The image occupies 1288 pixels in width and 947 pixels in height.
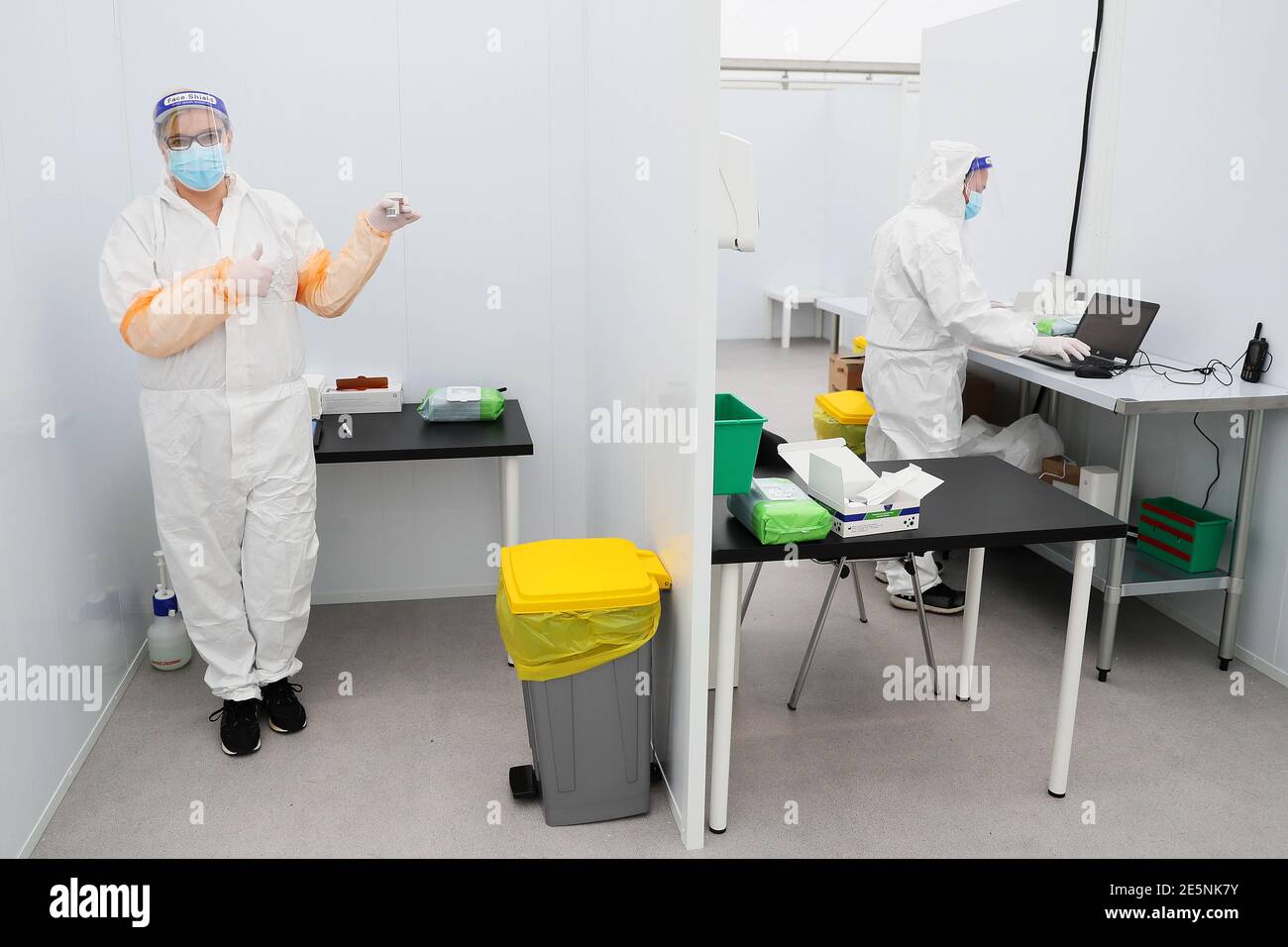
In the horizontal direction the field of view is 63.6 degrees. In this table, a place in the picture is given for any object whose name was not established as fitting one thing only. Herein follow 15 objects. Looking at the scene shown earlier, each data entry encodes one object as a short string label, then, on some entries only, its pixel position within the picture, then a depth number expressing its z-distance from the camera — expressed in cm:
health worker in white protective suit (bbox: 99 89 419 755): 239
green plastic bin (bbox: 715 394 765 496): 219
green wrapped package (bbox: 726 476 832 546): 216
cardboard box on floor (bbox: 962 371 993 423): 433
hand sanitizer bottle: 305
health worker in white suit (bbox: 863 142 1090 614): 337
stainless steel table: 291
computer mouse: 322
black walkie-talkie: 303
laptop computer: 335
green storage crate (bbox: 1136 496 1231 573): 312
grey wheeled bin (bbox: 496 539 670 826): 220
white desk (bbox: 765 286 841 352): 849
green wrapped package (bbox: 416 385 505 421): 320
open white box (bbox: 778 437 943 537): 224
